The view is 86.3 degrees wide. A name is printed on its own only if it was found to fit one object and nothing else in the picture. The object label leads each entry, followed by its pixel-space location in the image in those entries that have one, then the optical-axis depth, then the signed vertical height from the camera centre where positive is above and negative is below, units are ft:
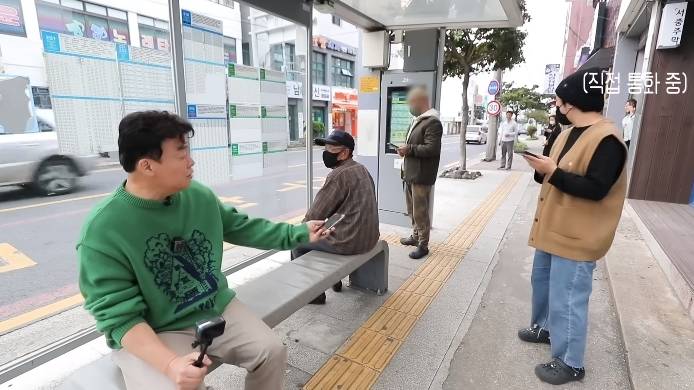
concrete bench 4.71 -3.34
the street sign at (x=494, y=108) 39.81 +1.23
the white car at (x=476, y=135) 84.28 -3.66
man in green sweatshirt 4.23 -1.93
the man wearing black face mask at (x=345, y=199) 8.82 -1.92
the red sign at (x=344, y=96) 82.33 +4.93
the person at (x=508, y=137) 35.45 -1.68
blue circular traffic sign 39.17 +3.39
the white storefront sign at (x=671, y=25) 16.49 +4.36
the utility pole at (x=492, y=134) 40.22 -1.69
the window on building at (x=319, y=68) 72.82 +10.00
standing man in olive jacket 12.47 -1.35
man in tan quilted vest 6.11 -1.54
